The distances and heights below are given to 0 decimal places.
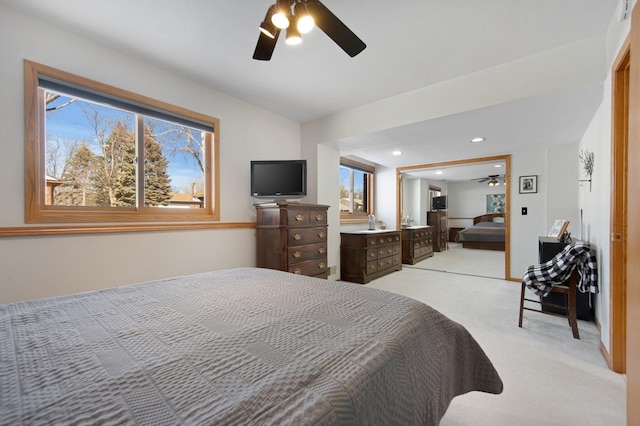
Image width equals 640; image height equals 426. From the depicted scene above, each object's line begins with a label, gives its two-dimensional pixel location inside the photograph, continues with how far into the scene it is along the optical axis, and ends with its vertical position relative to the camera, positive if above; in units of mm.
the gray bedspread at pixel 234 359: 510 -380
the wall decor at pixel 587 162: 2753 +534
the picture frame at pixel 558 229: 3297 -225
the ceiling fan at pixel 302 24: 1405 +1043
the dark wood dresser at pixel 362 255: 4125 -718
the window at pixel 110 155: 1926 +493
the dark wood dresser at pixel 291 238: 2914 -313
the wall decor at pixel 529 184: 4215 +429
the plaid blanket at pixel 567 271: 2215 -529
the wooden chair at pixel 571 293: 2291 -728
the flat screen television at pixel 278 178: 3172 +393
